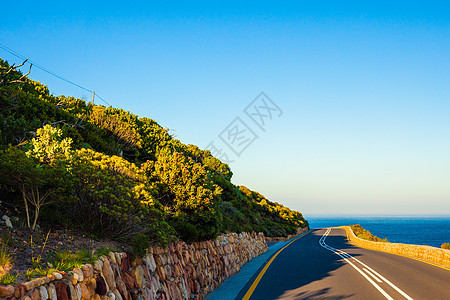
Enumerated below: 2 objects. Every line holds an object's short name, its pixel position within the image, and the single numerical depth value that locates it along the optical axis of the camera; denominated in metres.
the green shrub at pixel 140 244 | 7.77
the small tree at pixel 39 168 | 7.06
